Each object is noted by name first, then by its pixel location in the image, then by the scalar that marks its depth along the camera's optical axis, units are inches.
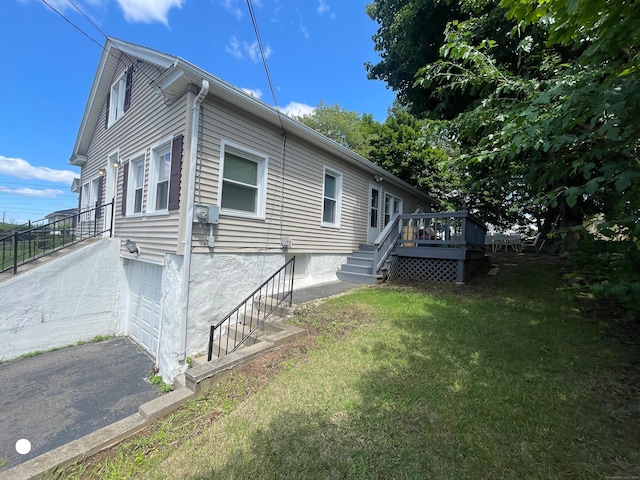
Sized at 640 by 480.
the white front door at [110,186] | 294.2
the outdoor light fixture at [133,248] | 239.1
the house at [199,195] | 187.9
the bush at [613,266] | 87.2
